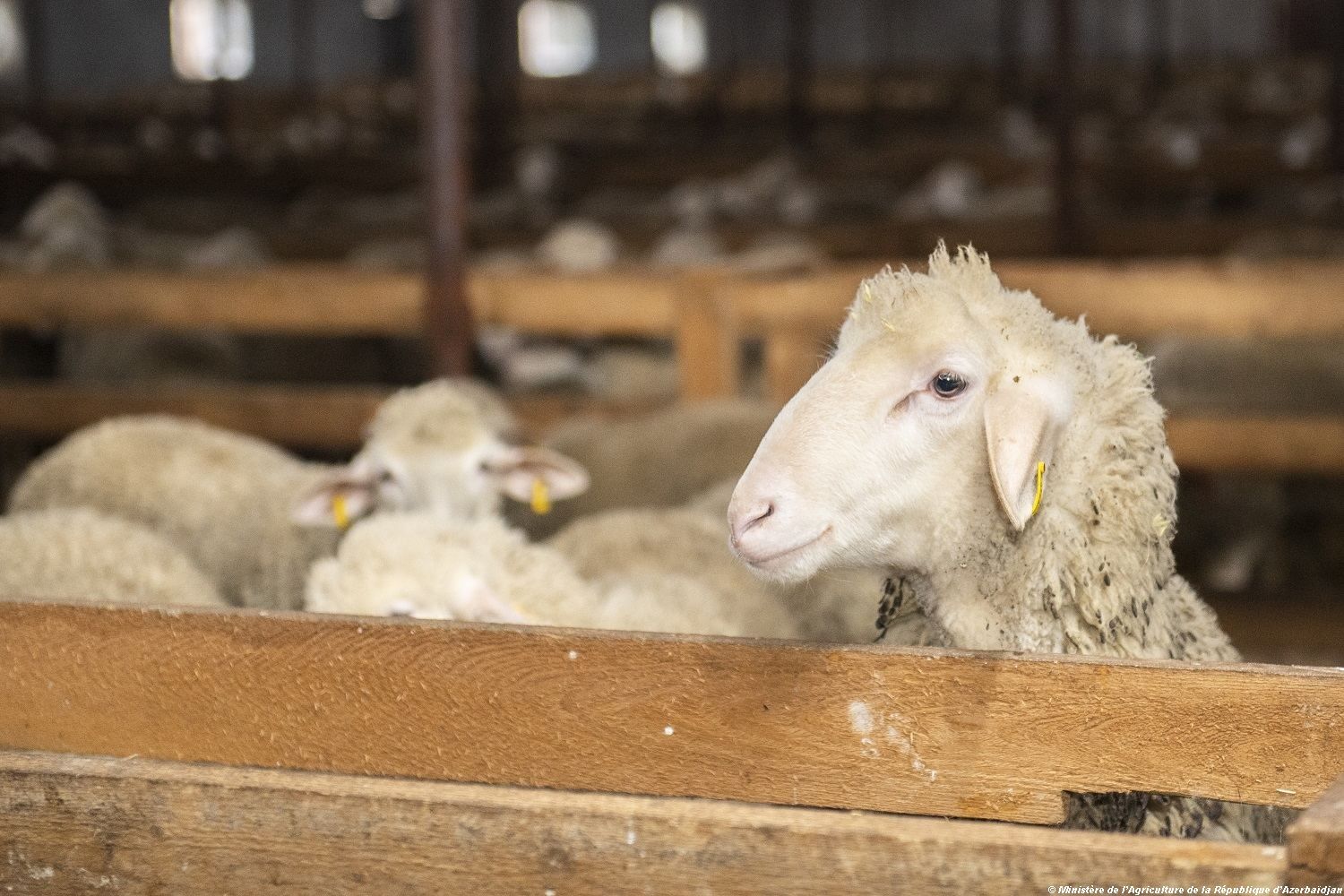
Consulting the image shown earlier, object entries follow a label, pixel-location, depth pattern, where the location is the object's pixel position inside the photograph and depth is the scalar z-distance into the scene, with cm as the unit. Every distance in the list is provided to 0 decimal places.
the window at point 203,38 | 2344
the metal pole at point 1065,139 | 678
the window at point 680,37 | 2880
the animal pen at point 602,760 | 158
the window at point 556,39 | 2825
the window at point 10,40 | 2031
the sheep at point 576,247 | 737
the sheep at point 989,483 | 199
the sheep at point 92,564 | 276
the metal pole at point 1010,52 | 1612
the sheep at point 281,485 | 345
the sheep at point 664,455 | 410
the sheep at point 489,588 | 266
